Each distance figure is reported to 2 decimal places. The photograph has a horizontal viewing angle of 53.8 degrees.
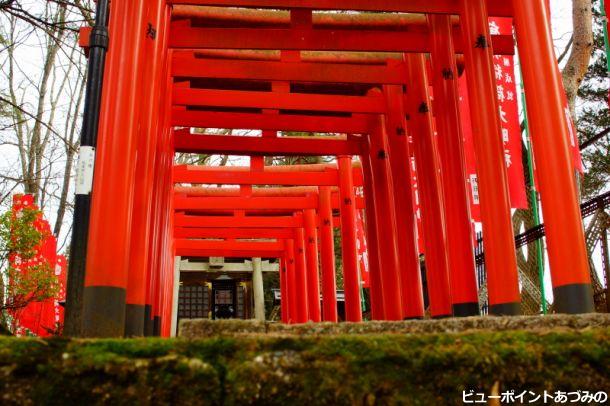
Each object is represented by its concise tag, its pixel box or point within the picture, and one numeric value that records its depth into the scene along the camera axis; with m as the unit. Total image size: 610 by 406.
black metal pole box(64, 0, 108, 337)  3.50
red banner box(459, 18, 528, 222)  8.97
